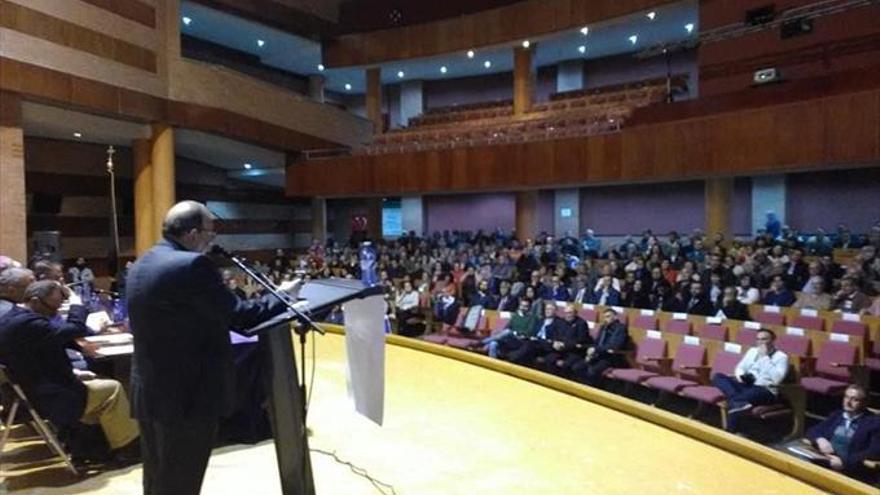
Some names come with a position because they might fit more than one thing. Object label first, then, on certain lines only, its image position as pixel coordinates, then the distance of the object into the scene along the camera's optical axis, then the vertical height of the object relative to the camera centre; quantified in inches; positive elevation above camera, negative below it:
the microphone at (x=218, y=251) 70.6 -2.5
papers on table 111.0 -20.4
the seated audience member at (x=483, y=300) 272.8 -30.7
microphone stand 68.0 -6.3
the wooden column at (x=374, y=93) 616.7 +123.0
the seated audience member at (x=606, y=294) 261.6 -28.2
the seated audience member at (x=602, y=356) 196.5 -39.8
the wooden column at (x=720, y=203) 409.4 +11.8
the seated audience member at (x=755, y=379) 153.6 -37.6
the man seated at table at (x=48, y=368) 95.9 -20.3
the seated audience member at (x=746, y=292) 233.5 -25.0
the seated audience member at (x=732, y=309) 217.3 -28.3
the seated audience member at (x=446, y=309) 263.4 -33.4
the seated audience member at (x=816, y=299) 219.8 -25.8
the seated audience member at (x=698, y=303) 232.7 -28.3
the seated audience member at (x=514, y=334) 222.5 -37.3
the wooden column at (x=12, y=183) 298.5 +21.2
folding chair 97.3 -27.4
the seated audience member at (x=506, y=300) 264.4 -30.1
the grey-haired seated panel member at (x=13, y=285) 106.2 -8.8
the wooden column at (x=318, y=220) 593.0 +6.0
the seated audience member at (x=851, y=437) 116.8 -39.9
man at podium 67.1 -12.6
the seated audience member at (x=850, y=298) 211.0 -25.0
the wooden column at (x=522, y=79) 543.2 +119.6
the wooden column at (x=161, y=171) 412.2 +35.6
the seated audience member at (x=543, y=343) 214.1 -38.3
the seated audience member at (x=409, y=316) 281.6 -38.1
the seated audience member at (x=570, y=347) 207.5 -38.7
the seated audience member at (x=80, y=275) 240.0 -23.0
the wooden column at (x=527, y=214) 519.2 +8.1
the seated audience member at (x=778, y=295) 230.7 -25.5
